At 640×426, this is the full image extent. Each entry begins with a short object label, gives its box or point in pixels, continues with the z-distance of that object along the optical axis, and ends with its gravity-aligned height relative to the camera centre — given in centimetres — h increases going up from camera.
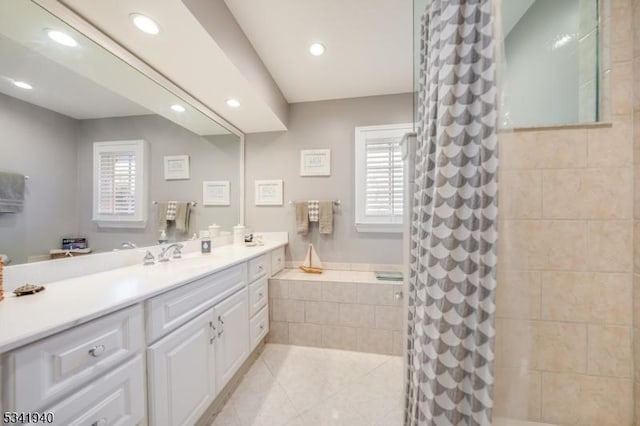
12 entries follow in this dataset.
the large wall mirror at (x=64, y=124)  98 +46
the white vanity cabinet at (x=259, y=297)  187 -73
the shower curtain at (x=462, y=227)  72 -5
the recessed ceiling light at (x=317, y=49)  178 +126
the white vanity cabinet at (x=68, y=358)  61 -45
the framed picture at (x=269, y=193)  269 +21
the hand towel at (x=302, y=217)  256 -6
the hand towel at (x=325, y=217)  251 -6
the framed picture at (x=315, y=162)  260 +55
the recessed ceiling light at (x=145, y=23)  113 +93
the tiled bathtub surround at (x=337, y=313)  209 -93
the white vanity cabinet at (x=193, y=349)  101 -72
